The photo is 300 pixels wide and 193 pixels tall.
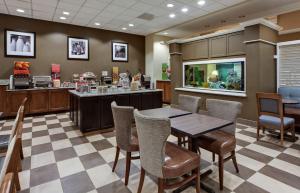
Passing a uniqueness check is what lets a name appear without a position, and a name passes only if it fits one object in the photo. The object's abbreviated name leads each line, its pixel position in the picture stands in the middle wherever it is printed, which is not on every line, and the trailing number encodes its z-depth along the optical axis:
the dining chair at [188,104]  2.98
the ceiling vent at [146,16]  5.79
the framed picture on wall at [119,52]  7.86
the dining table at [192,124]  1.95
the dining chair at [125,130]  2.16
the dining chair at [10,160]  0.93
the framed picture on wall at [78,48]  6.84
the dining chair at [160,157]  1.57
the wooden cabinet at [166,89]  7.87
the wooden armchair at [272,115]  3.32
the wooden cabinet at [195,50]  5.81
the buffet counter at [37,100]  5.25
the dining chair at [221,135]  2.18
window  4.49
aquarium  4.93
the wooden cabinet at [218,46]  5.20
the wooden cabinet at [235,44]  4.79
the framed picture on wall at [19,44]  5.78
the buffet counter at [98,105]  3.96
